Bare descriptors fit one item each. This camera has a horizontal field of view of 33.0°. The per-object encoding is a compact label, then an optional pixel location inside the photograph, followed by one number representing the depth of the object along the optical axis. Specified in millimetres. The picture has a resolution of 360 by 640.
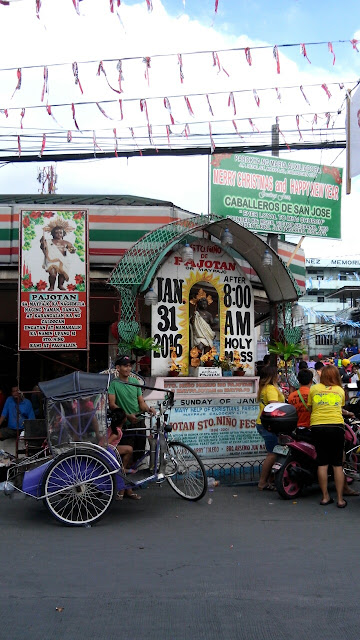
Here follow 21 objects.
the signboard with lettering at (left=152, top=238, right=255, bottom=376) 9922
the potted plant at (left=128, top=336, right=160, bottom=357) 9227
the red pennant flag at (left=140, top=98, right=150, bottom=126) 9512
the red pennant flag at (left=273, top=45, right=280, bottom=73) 8383
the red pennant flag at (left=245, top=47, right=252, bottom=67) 8359
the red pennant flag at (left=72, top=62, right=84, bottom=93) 8668
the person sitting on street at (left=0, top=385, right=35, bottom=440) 10062
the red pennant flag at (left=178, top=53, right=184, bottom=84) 8617
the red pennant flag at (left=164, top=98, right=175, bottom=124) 9445
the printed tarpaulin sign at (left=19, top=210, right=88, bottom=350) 9305
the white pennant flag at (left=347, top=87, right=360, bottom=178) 8773
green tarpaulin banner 11586
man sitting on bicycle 7438
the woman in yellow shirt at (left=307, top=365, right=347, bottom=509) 7016
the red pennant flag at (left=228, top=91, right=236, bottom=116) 9516
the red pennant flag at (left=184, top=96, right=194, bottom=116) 9430
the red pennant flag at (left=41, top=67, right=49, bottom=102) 8734
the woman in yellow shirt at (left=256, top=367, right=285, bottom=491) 7973
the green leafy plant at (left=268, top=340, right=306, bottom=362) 10469
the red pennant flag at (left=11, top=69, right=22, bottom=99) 8608
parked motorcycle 7391
